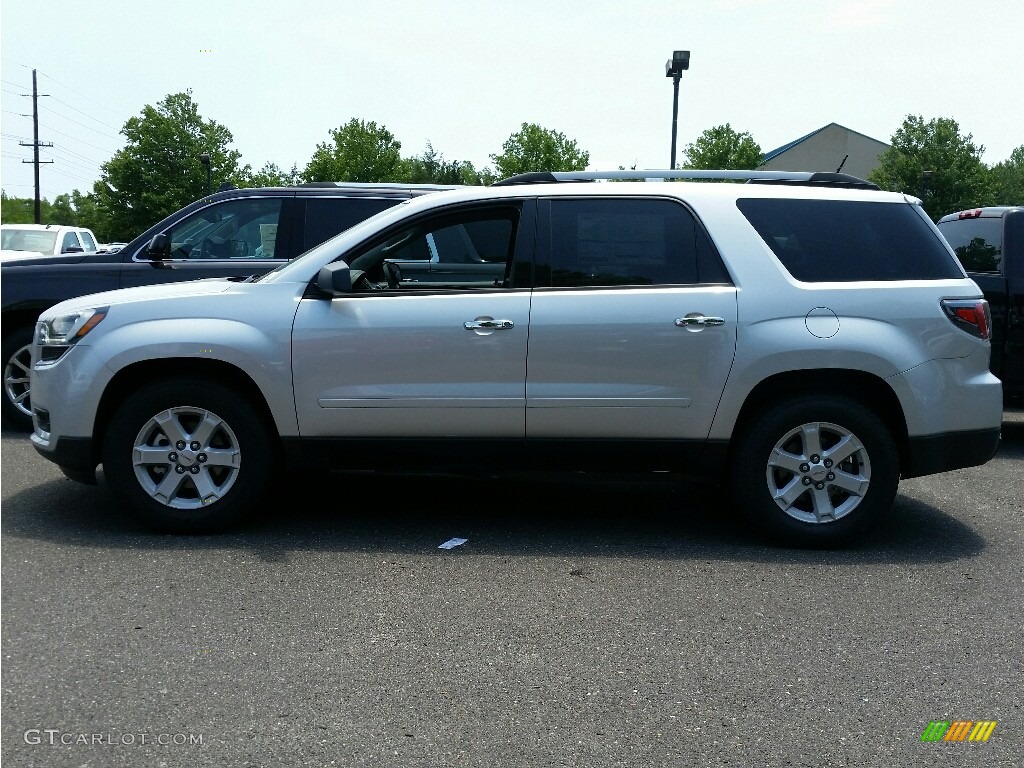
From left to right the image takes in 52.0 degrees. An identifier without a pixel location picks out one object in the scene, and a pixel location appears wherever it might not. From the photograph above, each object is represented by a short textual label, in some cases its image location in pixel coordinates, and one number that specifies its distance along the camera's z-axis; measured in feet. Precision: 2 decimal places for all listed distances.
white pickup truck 61.62
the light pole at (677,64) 57.47
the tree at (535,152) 198.29
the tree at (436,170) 288.51
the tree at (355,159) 214.28
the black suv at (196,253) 28.71
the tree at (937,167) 213.46
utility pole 205.36
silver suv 18.17
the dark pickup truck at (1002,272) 27.86
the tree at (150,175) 211.82
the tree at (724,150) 213.46
